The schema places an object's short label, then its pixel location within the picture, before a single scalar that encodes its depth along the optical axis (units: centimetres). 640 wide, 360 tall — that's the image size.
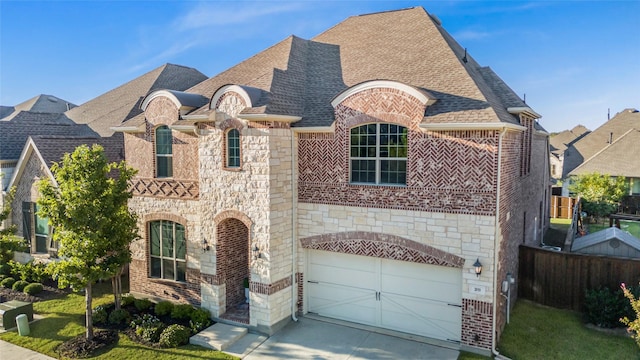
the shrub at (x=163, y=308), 1378
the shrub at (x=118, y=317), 1339
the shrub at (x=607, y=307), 1191
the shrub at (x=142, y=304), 1437
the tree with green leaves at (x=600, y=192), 2556
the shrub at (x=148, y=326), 1216
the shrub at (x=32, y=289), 1599
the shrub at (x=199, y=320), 1277
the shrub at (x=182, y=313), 1349
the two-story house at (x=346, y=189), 1118
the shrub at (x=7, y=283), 1689
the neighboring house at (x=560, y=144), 5679
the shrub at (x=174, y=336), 1177
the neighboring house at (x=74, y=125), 1889
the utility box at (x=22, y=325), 1274
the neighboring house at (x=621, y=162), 2933
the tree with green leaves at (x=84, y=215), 1166
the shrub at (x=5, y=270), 1786
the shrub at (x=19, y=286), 1634
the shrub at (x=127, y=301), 1464
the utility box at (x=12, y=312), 1316
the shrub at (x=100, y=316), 1351
